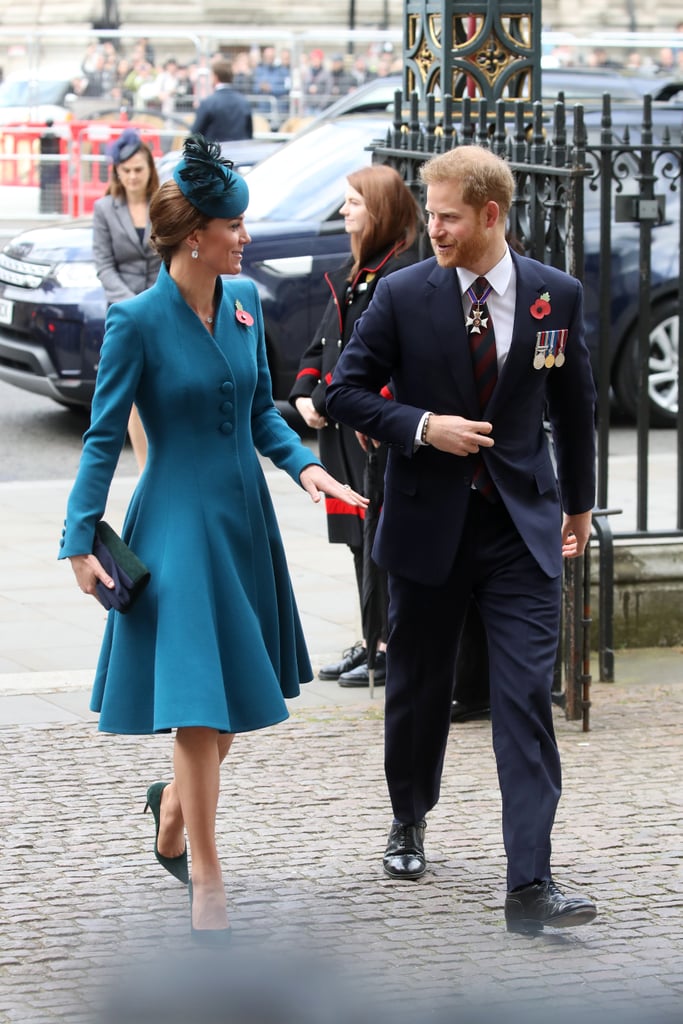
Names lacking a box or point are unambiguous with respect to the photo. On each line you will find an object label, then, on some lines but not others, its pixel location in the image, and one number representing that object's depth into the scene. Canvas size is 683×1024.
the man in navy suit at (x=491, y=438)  7.29
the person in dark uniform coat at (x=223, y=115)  30.44
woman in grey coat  17.98
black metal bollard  41.84
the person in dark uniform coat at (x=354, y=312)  10.84
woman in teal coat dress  6.93
